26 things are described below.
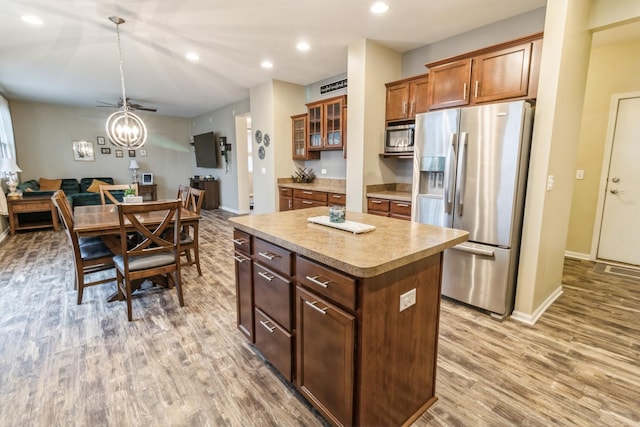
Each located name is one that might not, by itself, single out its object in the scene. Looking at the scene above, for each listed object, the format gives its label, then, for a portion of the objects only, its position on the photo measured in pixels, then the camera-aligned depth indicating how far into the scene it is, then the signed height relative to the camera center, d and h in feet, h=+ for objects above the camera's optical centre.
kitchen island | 4.10 -2.15
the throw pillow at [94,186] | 23.82 -1.38
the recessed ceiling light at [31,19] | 9.50 +4.63
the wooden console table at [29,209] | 17.47 -2.38
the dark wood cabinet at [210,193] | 26.23 -2.06
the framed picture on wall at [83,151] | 24.76 +1.38
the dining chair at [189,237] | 10.46 -2.39
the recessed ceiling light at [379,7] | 9.00 +4.82
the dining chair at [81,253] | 8.46 -2.54
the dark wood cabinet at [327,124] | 14.58 +2.28
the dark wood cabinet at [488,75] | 8.27 +2.80
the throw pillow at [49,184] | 21.95 -1.17
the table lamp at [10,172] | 16.92 -0.25
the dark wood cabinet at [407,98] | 11.44 +2.79
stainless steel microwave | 11.85 +1.24
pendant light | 11.07 +1.43
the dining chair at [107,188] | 13.24 -0.86
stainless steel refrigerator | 7.84 -0.52
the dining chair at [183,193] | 12.64 -0.99
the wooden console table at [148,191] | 27.02 -2.00
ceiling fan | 21.43 +4.68
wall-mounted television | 25.77 +1.62
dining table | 8.39 -1.56
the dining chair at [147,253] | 7.85 -2.32
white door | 11.95 -0.85
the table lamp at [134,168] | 26.71 +0.03
